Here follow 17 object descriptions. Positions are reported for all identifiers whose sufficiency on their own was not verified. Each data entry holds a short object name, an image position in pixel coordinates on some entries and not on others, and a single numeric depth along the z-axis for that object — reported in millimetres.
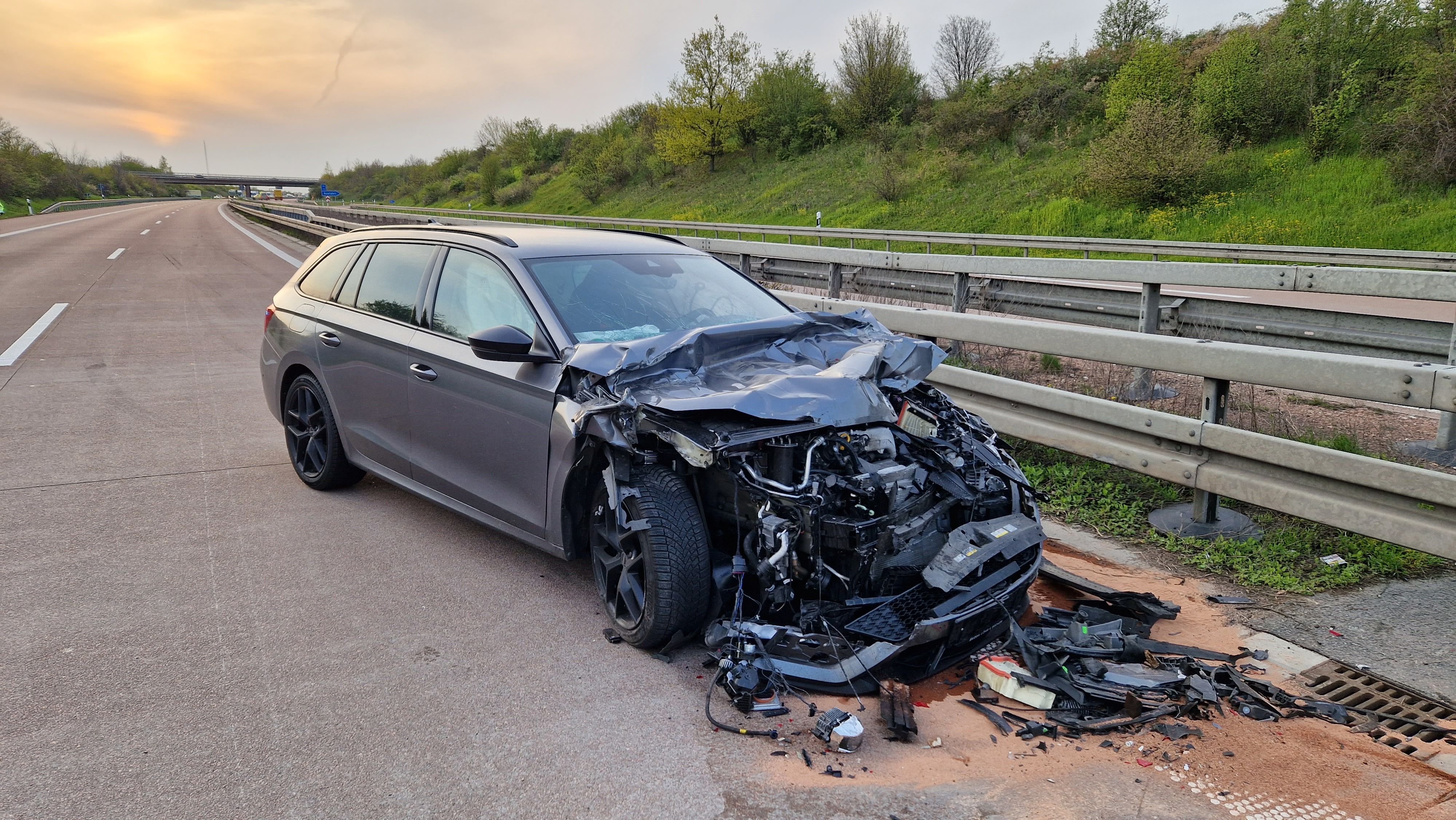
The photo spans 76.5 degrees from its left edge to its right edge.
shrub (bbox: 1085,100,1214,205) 24141
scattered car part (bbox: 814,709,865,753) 3146
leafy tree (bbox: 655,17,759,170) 49406
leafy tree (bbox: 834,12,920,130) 42750
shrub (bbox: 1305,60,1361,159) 23688
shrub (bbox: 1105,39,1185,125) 29188
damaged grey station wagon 3553
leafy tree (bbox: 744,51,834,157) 45688
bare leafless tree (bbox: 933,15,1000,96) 45250
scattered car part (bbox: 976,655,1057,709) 3367
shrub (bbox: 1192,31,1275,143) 25953
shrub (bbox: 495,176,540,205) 65688
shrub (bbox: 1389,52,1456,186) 19922
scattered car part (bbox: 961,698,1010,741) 3271
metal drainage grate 3035
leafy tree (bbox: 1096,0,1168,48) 35250
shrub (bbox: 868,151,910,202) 33781
